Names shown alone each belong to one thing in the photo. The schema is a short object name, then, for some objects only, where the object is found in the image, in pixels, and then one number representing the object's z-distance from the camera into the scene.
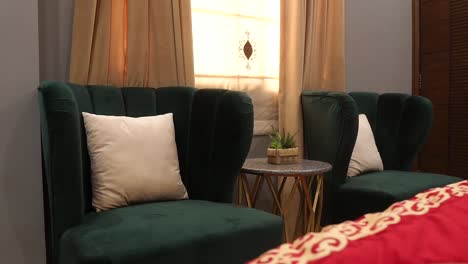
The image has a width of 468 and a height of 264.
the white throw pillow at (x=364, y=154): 2.82
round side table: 2.25
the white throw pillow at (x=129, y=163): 1.88
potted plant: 2.48
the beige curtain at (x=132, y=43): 2.23
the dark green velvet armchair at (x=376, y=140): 2.51
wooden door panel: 3.69
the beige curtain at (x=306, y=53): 2.89
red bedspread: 0.62
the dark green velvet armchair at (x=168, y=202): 1.50
